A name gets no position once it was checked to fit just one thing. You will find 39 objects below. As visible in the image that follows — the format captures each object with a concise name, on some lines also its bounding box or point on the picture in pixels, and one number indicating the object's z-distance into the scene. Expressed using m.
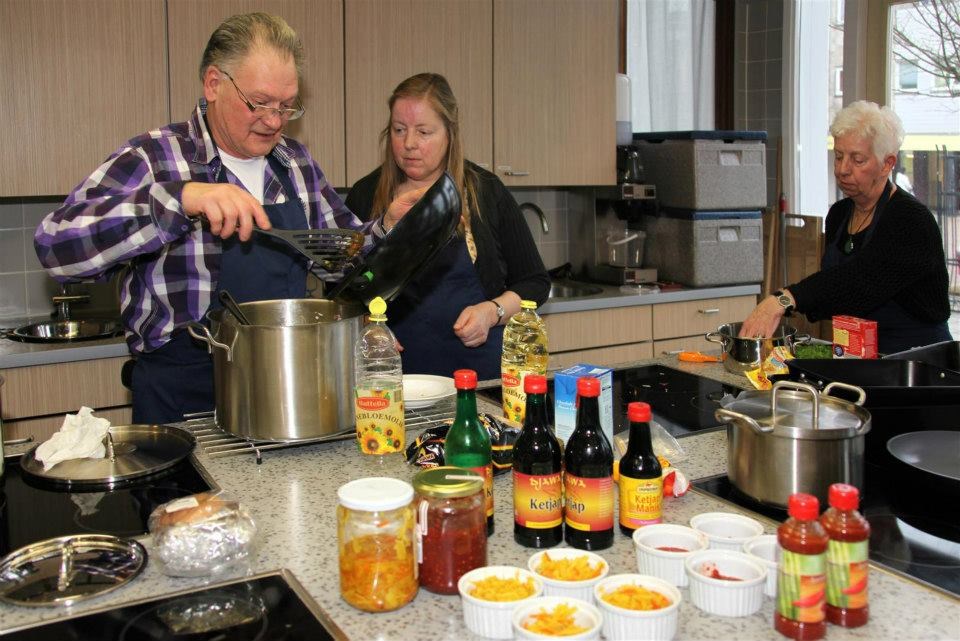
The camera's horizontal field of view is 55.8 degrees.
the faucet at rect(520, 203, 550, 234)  3.80
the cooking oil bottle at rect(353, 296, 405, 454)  1.42
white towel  1.43
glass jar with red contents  1.01
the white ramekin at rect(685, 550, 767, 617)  0.96
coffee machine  3.66
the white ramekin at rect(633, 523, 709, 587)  1.03
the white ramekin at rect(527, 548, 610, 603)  0.96
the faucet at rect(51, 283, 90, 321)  2.89
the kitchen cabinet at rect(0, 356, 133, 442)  2.44
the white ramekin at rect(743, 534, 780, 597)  1.00
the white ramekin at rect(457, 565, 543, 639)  0.92
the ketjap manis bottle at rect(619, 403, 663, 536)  1.13
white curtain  4.06
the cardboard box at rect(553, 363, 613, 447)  1.40
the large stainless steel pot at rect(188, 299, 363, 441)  1.40
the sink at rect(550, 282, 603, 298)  3.68
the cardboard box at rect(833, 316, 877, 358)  2.00
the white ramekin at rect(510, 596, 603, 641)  0.86
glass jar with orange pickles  0.98
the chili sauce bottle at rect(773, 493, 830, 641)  0.90
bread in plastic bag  1.07
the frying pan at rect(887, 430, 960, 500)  1.24
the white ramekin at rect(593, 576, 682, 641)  0.89
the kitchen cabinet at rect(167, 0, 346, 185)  2.78
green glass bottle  1.18
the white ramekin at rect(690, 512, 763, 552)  1.11
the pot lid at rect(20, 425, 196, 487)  1.38
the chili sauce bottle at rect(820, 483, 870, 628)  0.92
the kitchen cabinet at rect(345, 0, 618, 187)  3.10
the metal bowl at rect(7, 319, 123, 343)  2.64
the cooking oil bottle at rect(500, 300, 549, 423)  1.59
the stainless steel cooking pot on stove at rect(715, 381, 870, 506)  1.18
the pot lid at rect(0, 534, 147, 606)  1.04
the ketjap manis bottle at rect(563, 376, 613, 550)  1.08
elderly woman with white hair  2.46
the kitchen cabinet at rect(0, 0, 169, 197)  2.58
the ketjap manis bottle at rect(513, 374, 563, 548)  1.11
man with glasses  1.64
